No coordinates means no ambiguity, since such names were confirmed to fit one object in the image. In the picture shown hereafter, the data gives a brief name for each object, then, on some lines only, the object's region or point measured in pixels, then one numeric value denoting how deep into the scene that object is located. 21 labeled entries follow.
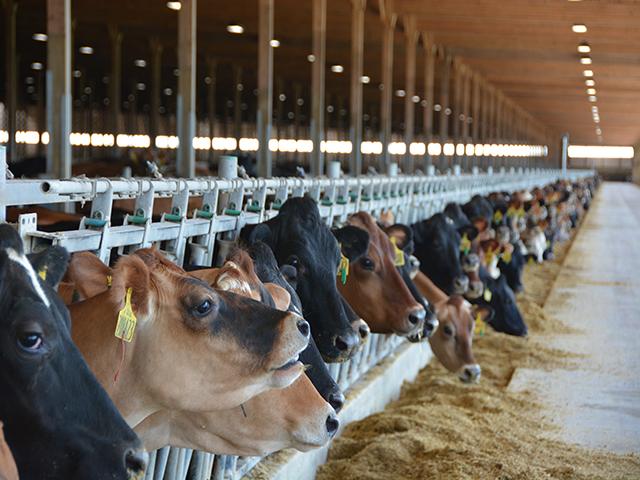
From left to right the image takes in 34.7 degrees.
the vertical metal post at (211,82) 29.45
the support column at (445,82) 27.09
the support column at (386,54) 19.48
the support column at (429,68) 24.34
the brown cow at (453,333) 8.36
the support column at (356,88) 17.14
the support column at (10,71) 18.58
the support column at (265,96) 12.99
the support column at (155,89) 24.31
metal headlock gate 3.48
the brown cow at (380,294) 6.48
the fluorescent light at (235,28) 23.59
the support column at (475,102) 34.28
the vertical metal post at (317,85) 15.12
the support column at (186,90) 10.70
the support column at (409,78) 21.62
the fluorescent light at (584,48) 23.34
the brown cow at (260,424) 3.39
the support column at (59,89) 7.59
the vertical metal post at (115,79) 21.09
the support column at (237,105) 31.19
